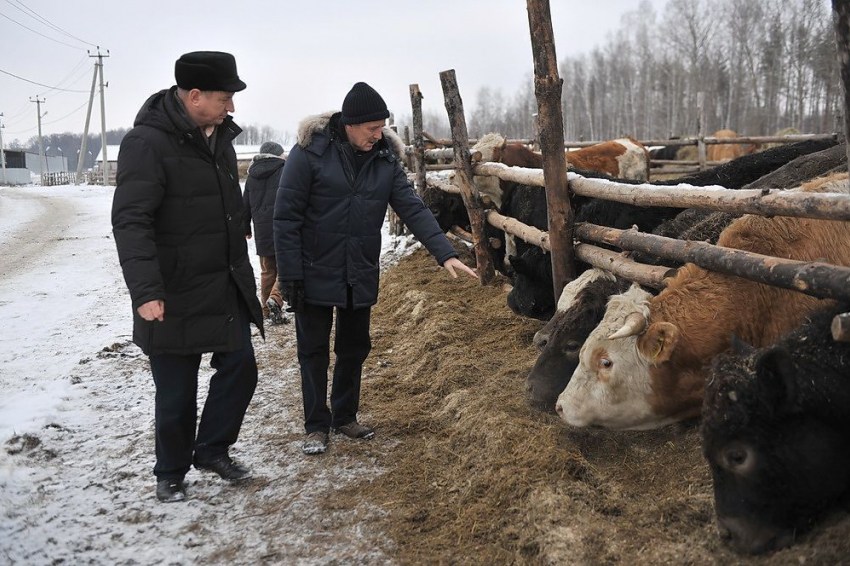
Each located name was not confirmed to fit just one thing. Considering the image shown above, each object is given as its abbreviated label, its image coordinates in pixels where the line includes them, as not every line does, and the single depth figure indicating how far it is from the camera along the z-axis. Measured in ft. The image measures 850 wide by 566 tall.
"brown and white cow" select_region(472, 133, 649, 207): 28.22
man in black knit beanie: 13.29
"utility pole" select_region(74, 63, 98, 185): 166.65
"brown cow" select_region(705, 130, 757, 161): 75.82
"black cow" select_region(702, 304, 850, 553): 8.23
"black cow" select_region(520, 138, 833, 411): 14.06
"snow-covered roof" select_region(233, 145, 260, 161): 231.01
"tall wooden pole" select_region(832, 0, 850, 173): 6.23
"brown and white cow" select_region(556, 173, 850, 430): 11.38
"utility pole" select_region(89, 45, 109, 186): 156.25
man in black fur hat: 10.96
